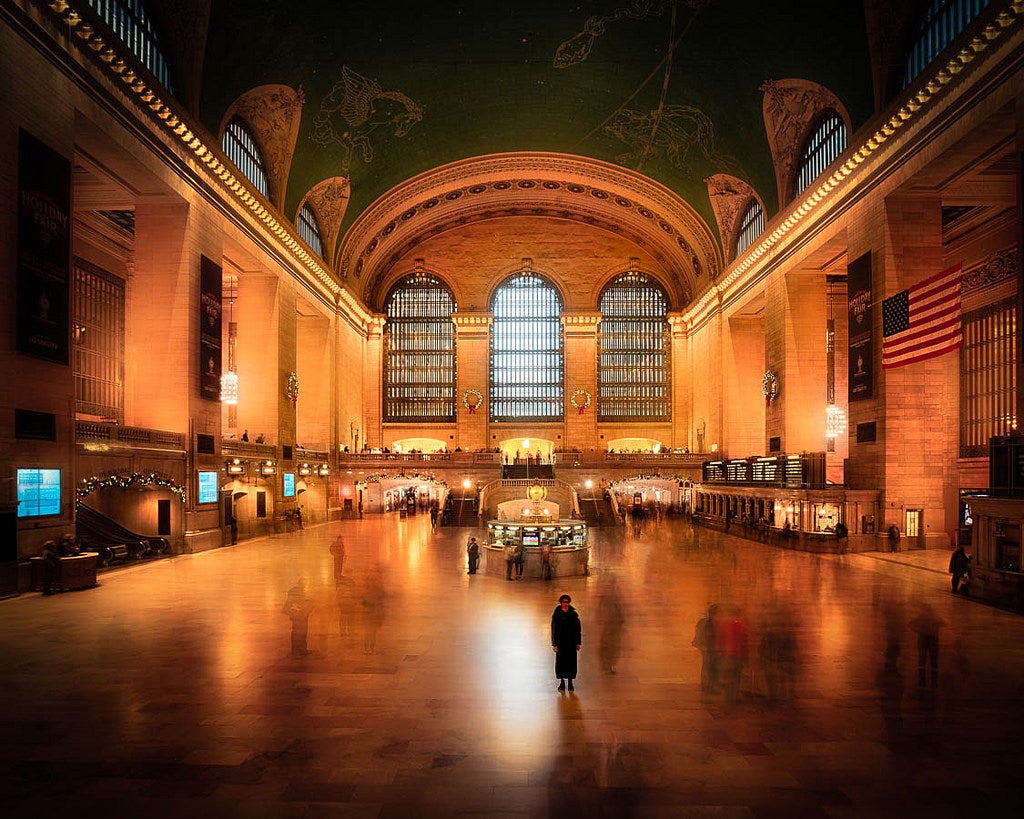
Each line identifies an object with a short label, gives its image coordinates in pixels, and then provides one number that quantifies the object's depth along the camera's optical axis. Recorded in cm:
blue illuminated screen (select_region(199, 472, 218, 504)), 2276
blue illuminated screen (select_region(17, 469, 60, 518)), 1441
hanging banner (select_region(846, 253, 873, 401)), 2280
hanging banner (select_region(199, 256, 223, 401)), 2322
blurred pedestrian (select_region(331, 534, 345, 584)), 1687
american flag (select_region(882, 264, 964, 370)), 1706
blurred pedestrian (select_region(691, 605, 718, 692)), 813
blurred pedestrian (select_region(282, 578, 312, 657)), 977
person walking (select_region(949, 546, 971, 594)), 1409
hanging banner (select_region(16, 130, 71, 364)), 1461
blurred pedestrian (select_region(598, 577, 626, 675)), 919
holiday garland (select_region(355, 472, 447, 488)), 4041
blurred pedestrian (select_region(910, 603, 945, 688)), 870
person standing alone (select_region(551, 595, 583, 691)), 782
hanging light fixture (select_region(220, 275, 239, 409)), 3216
